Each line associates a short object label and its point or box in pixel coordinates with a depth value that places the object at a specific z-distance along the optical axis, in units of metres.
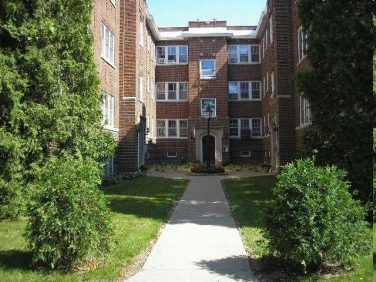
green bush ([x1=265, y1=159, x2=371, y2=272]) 5.48
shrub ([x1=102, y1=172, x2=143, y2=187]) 16.75
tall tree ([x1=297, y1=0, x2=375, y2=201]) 8.45
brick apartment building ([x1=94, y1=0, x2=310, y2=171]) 29.58
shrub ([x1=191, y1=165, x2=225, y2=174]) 24.61
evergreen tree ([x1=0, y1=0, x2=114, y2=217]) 9.27
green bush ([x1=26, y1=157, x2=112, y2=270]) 5.97
